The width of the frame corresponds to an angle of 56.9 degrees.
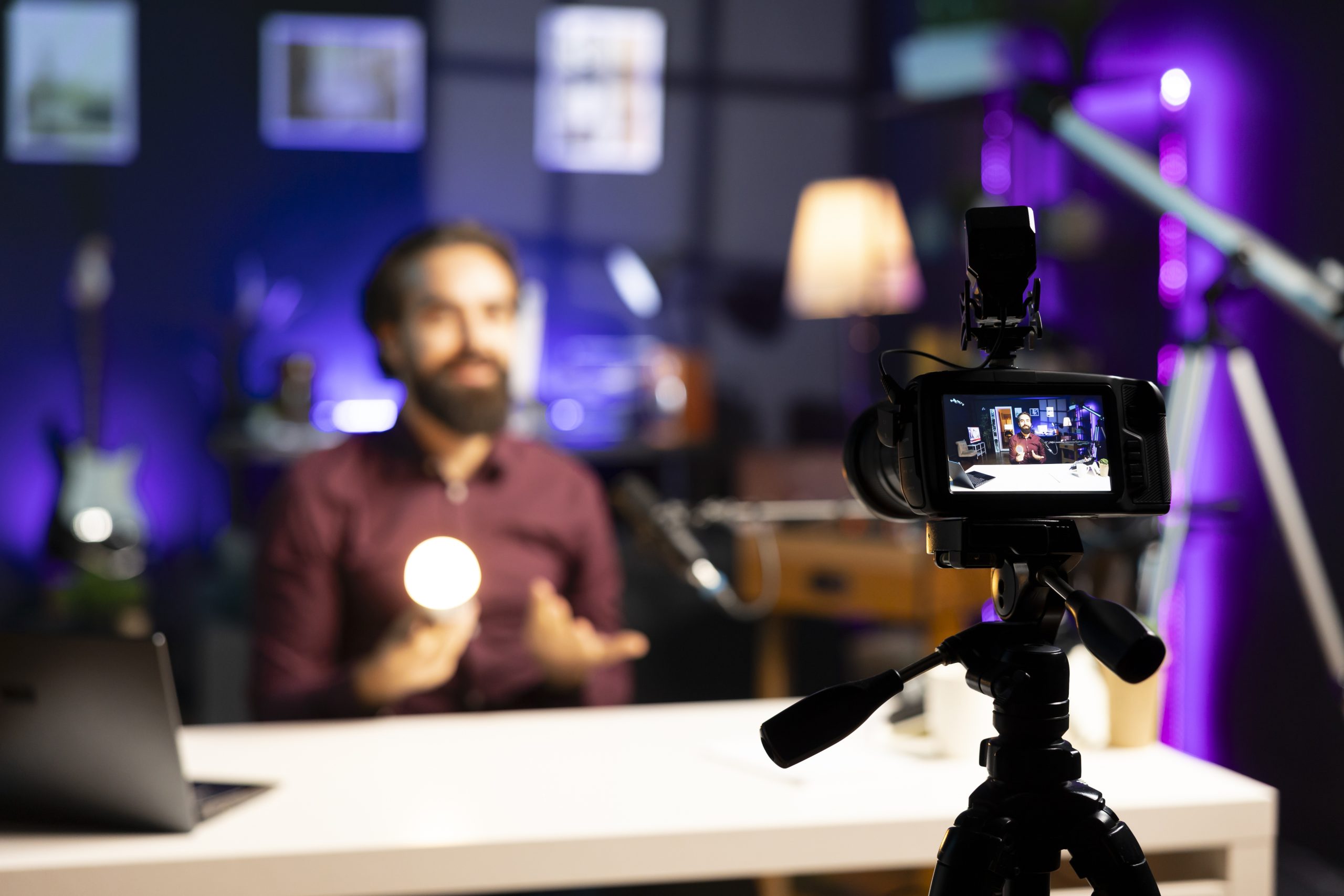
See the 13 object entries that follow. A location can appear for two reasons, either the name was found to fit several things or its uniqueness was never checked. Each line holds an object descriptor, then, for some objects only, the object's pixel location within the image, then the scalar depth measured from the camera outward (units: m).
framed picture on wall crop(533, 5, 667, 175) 4.81
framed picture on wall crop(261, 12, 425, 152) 4.70
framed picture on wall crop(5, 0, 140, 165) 4.59
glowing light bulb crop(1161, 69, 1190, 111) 3.13
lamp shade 3.91
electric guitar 4.31
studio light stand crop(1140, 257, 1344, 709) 2.26
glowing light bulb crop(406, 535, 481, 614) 1.46
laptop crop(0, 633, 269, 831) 1.10
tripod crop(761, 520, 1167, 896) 0.75
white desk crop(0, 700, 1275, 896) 1.09
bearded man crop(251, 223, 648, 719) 2.22
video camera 0.77
